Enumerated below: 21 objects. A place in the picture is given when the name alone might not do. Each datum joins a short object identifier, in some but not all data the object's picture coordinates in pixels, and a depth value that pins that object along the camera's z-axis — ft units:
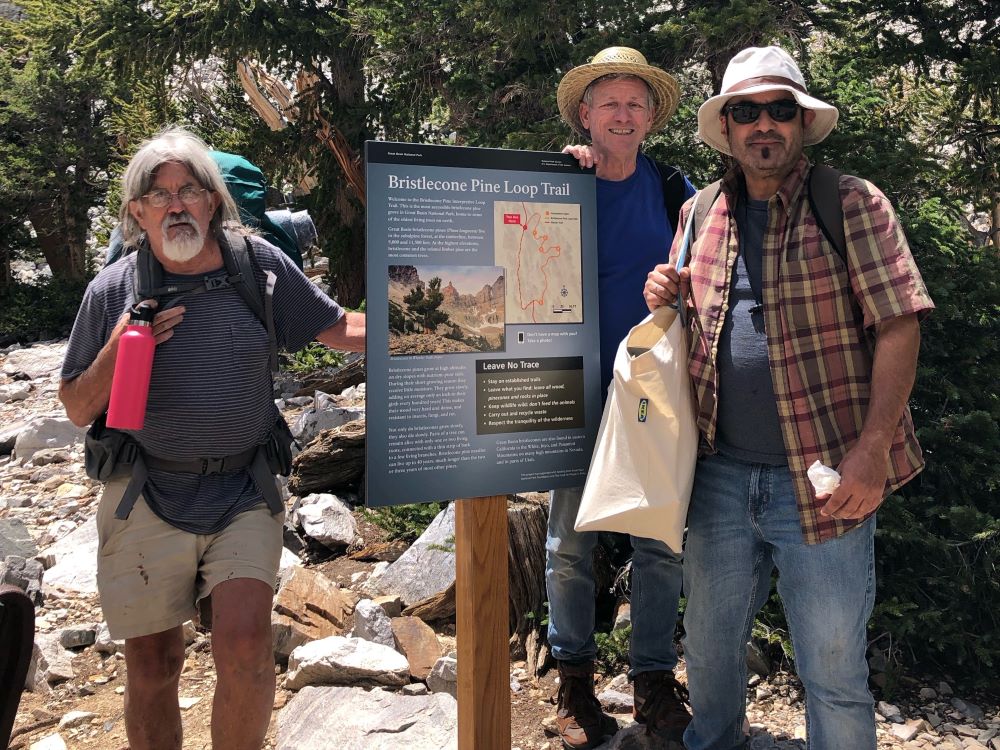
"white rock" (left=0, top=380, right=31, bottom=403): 40.88
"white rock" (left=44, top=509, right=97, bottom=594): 19.10
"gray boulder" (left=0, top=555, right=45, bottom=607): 17.95
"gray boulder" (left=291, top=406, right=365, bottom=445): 27.09
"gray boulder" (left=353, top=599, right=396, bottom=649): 15.08
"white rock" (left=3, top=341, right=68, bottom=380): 46.75
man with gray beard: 9.39
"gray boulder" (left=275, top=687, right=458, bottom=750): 12.24
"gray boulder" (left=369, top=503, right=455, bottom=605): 17.31
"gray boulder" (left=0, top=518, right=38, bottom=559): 20.03
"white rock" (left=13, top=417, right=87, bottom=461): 30.14
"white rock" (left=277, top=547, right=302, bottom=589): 18.52
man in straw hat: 10.98
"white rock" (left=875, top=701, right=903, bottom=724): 13.42
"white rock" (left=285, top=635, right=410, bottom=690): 13.99
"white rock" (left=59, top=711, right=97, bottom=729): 13.91
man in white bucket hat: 8.07
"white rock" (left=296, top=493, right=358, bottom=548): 20.76
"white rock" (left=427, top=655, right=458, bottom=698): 13.62
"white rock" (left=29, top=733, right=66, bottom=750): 12.99
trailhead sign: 9.64
